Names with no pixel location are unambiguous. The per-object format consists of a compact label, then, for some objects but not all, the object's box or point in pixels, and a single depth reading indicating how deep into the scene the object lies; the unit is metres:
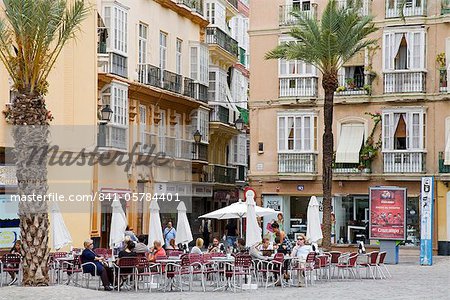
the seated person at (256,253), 29.17
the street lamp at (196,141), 53.34
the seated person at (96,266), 27.05
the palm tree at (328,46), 40.19
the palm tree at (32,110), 24.69
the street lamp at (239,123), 53.91
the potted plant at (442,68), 47.56
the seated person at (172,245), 34.70
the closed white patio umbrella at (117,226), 32.12
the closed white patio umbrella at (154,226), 33.03
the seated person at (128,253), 27.22
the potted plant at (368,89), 49.19
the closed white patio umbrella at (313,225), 35.00
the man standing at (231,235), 46.88
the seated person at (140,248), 28.68
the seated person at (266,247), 30.17
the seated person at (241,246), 31.67
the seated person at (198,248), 30.31
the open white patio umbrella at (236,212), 37.09
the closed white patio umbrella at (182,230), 34.66
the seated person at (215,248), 33.35
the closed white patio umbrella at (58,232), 30.50
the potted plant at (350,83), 49.91
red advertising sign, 40.78
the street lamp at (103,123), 40.49
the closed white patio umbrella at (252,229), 30.16
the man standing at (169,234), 38.25
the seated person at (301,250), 29.90
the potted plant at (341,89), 49.94
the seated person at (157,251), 28.75
